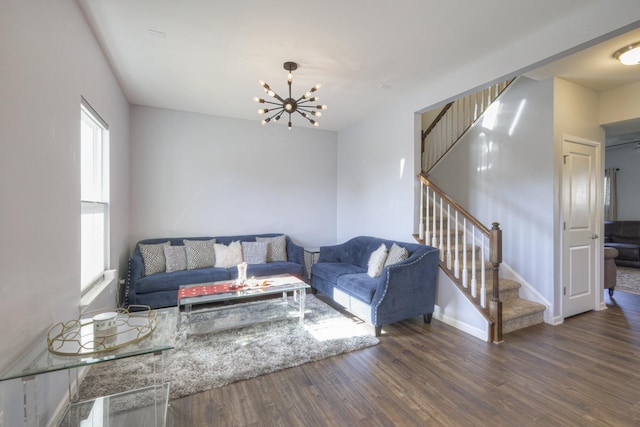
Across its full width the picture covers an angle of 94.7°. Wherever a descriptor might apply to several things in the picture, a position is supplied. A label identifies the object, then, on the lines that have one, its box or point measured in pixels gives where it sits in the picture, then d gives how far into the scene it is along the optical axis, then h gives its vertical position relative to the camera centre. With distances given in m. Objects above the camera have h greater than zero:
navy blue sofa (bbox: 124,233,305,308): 3.54 -0.83
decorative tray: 1.53 -0.69
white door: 3.48 -0.15
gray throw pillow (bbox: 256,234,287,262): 4.72 -0.55
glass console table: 1.38 -0.71
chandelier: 3.00 +1.14
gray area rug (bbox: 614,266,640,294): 4.78 -1.19
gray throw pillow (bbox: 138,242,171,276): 3.86 -0.59
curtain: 7.54 +0.52
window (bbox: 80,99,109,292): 2.62 +0.17
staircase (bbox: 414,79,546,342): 2.95 -0.40
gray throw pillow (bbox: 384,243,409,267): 3.42 -0.48
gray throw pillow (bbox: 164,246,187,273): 3.97 -0.60
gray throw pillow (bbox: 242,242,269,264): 4.47 -0.59
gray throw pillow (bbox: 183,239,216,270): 4.11 -0.57
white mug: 1.67 -0.64
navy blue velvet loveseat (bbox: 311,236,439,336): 3.04 -0.83
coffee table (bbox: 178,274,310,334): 3.06 -1.13
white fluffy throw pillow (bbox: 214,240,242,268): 4.27 -0.61
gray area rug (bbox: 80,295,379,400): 2.24 -1.26
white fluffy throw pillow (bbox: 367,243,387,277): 3.54 -0.59
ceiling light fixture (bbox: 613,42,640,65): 2.68 +1.50
